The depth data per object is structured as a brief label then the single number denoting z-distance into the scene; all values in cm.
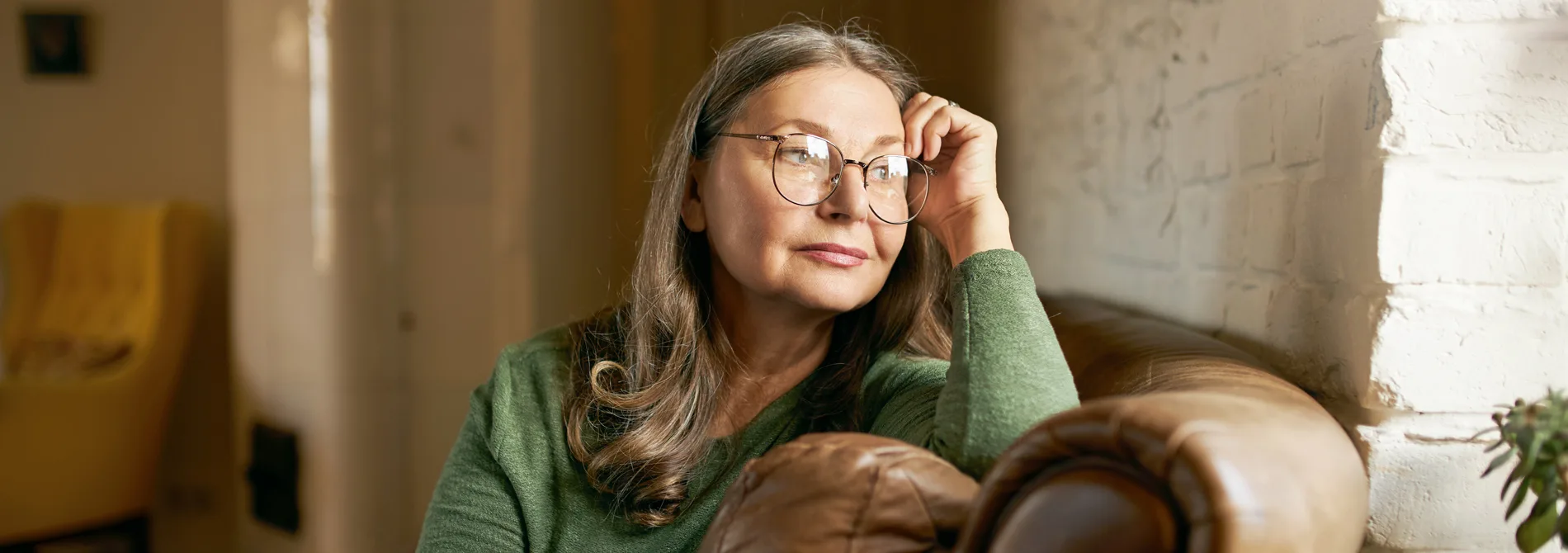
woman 117
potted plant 67
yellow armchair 309
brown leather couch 56
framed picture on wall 397
